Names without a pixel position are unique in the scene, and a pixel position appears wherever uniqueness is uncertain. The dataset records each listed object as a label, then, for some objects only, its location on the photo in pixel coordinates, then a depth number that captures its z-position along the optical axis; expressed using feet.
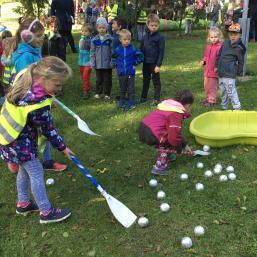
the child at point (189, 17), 43.07
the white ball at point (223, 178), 12.35
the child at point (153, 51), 18.71
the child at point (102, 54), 19.96
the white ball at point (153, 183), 12.33
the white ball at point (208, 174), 12.70
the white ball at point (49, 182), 12.78
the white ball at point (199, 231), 9.87
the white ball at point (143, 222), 10.36
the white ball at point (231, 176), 12.48
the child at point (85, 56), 20.67
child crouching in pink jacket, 12.25
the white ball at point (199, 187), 11.93
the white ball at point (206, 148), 14.55
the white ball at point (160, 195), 11.66
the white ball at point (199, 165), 13.34
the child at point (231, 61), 17.50
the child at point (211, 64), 18.82
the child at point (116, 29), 19.83
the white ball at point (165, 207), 10.94
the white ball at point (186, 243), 9.50
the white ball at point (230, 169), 12.93
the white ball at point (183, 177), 12.62
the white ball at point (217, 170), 12.85
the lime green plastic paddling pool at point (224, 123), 15.56
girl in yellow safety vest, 9.22
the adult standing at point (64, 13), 31.33
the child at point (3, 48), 17.68
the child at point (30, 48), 13.74
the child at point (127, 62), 18.65
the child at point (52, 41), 21.39
